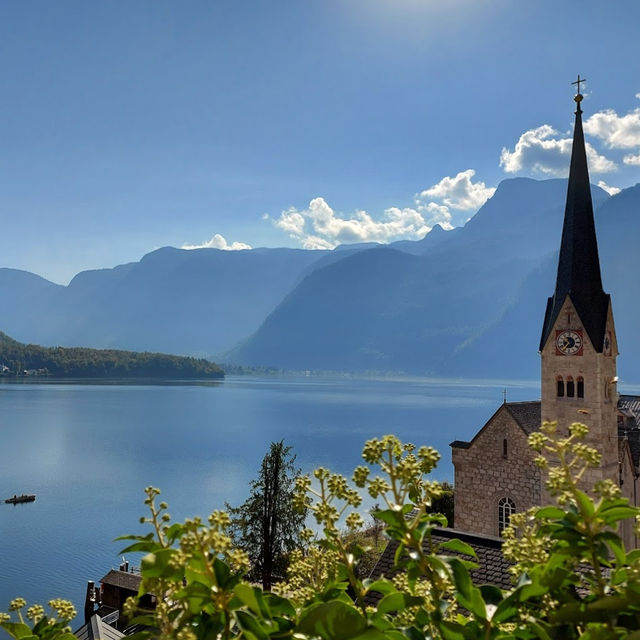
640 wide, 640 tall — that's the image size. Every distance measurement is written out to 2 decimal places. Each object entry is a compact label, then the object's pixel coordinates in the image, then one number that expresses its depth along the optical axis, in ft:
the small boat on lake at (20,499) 173.58
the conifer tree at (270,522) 99.91
